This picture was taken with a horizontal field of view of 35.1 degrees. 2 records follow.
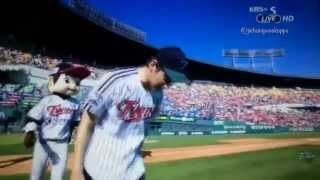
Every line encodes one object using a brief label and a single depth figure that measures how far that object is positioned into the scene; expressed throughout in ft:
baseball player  6.45
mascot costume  9.29
